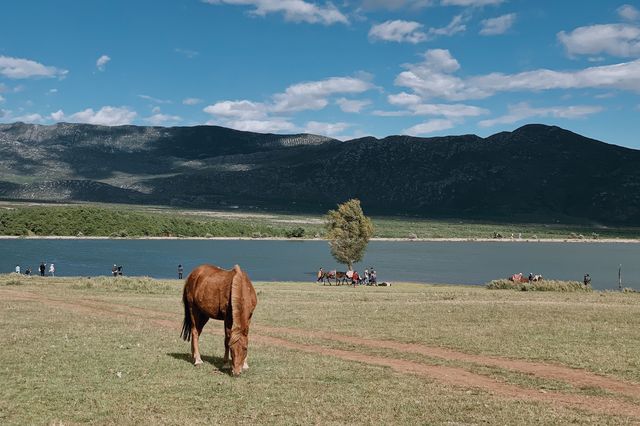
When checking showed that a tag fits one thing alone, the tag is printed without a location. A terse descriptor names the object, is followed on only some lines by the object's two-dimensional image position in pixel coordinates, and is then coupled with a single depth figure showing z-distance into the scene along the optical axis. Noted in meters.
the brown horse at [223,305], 17.77
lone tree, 85.50
